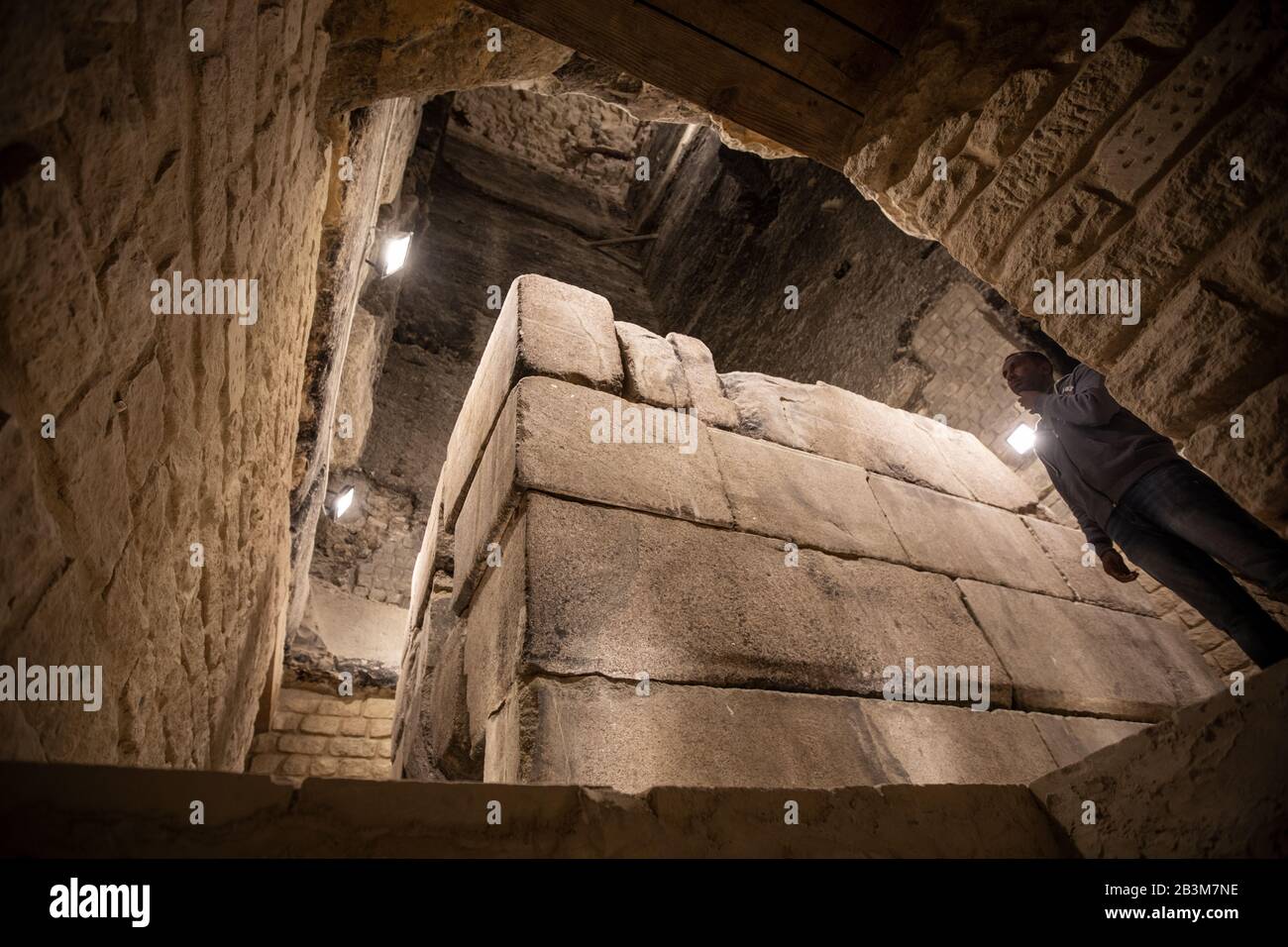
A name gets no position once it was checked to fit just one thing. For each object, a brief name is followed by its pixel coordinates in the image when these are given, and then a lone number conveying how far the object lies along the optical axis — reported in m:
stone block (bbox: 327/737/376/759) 5.62
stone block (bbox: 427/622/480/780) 2.43
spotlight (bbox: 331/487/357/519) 8.01
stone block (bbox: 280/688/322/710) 5.66
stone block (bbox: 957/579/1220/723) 2.96
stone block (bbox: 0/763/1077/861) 0.85
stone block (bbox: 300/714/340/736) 5.60
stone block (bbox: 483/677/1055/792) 1.84
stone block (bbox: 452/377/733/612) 2.46
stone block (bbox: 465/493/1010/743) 2.09
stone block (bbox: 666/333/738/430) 3.26
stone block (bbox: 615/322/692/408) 3.11
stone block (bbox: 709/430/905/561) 2.92
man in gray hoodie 2.43
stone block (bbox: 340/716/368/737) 5.77
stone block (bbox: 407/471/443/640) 3.70
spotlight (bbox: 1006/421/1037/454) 6.41
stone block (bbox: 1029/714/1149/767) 2.68
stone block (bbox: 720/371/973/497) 3.50
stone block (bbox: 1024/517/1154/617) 3.74
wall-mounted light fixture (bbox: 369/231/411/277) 6.19
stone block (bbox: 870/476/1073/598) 3.31
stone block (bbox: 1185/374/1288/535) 1.44
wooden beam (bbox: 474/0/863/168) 1.91
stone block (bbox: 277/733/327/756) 5.41
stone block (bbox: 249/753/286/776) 5.21
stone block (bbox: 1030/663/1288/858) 1.10
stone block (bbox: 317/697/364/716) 5.80
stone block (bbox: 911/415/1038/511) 4.09
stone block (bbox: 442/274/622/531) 2.87
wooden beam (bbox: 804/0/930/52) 1.93
